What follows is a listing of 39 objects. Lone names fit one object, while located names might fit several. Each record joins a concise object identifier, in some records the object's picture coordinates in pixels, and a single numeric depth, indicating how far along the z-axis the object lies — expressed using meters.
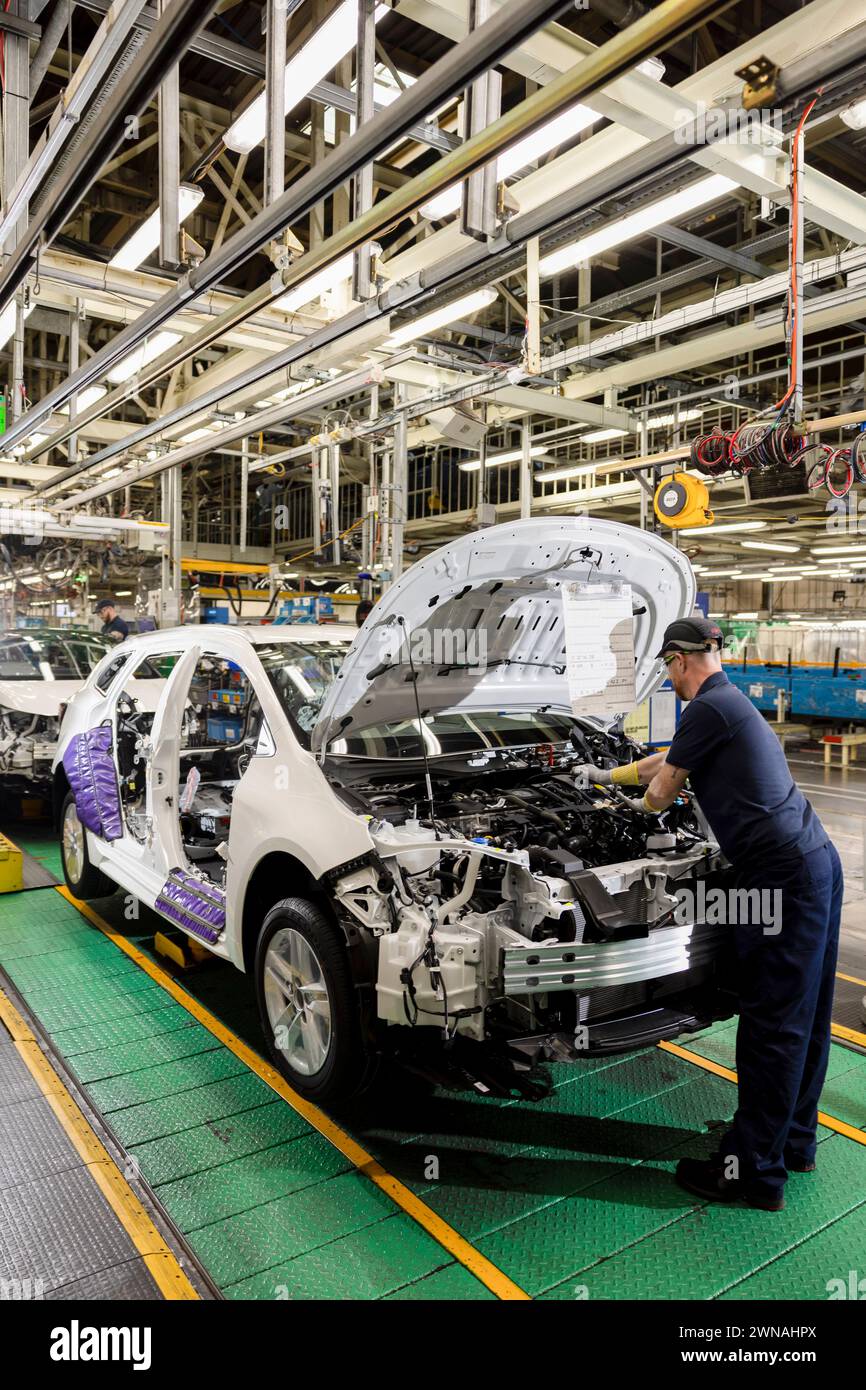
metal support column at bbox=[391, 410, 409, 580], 7.86
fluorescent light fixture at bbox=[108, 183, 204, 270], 4.66
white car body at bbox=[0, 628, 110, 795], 7.01
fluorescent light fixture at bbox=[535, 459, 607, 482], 9.90
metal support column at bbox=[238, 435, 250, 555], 9.35
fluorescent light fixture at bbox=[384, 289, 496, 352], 5.45
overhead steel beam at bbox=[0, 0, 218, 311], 2.54
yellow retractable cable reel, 6.52
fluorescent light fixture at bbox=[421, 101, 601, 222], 3.59
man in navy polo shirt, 2.61
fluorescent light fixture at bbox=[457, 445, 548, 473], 10.98
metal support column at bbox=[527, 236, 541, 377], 4.69
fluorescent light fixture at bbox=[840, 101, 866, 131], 3.97
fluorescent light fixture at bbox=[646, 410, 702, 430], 9.50
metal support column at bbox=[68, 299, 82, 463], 6.55
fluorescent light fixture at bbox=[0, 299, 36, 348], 5.70
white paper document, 3.55
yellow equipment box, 5.63
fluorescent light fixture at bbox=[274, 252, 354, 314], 4.66
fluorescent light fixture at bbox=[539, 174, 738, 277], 4.26
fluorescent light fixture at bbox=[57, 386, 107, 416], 8.78
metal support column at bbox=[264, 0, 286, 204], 3.16
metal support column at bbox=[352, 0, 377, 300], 3.22
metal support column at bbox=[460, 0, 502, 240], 3.25
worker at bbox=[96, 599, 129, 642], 9.17
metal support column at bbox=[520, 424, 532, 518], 9.10
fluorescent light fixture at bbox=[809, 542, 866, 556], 15.45
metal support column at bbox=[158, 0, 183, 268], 3.69
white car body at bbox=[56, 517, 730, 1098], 2.58
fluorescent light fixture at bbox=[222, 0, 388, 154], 3.27
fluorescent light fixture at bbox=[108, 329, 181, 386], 6.73
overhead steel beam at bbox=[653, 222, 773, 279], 5.90
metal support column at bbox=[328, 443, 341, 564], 8.20
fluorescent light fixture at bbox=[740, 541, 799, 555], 16.42
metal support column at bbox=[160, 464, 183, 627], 9.54
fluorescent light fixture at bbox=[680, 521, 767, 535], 13.24
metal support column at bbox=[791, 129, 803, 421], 3.63
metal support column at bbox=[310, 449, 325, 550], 8.51
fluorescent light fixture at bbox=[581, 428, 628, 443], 10.38
